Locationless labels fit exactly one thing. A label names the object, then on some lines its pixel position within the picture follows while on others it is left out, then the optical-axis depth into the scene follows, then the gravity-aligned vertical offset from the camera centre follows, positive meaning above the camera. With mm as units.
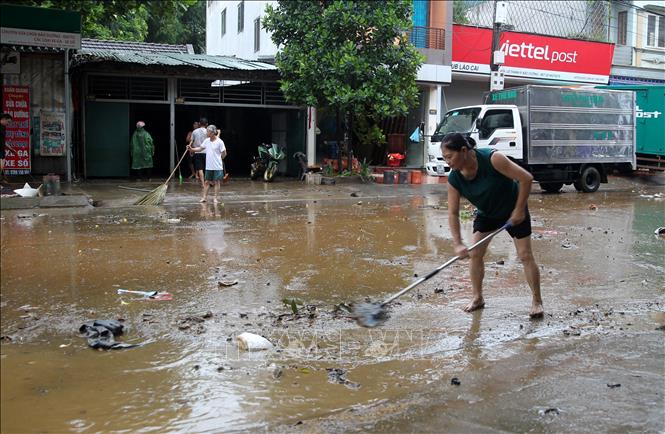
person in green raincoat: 17719 +364
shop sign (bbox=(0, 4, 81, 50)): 9023 +2256
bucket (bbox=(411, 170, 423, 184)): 19359 -334
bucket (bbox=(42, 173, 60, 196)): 12820 -459
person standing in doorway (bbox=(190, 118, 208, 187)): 16188 +524
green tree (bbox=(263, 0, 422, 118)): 17281 +2936
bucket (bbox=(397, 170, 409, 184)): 19141 -334
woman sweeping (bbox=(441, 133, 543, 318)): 5289 -247
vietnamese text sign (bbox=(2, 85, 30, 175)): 15477 +750
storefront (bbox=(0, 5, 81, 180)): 15391 +1240
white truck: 16578 +940
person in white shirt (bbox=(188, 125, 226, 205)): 13352 +107
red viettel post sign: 23078 +4042
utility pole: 18875 +3437
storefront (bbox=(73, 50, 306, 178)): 17094 +1932
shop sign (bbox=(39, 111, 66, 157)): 15969 +676
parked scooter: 18547 +53
